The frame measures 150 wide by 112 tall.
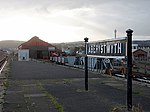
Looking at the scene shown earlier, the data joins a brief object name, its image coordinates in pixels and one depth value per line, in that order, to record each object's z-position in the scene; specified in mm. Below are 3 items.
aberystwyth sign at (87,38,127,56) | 5732
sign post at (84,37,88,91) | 7549
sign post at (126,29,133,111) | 4772
